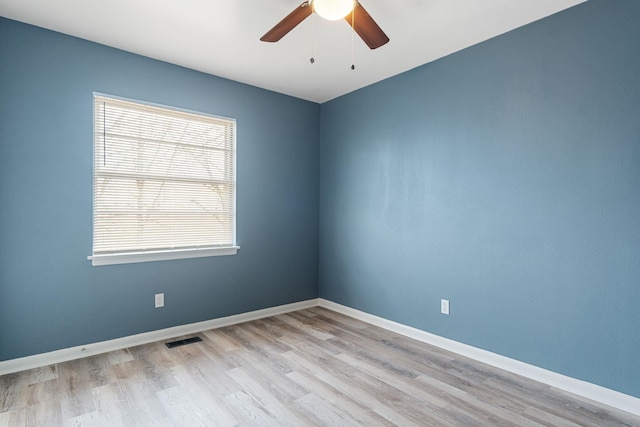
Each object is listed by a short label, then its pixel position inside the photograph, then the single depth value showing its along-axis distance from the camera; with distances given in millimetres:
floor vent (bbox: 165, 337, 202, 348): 3010
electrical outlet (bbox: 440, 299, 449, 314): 2982
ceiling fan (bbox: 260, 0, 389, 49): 1723
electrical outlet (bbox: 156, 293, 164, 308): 3145
